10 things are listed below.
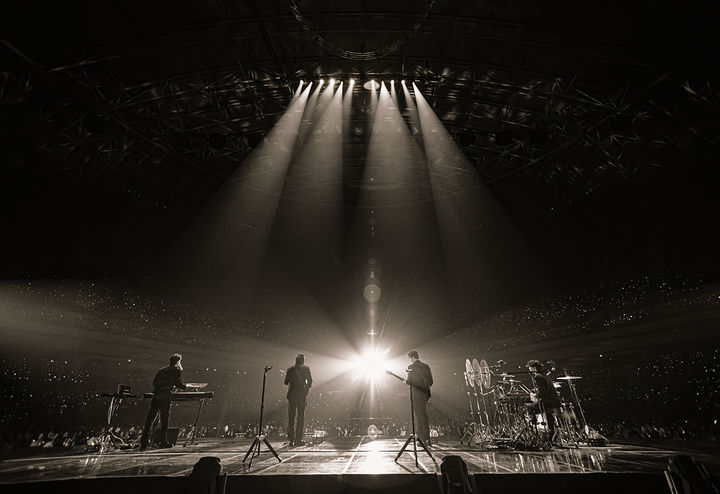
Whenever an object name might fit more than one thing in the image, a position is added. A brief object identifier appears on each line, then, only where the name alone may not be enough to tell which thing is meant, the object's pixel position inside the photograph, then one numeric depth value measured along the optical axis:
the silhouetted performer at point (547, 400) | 5.25
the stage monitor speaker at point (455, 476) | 2.17
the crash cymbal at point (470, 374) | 6.14
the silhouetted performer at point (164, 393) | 5.48
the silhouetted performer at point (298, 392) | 6.06
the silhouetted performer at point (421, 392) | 5.26
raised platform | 2.69
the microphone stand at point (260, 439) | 3.67
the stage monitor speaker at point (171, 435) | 5.77
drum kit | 5.12
